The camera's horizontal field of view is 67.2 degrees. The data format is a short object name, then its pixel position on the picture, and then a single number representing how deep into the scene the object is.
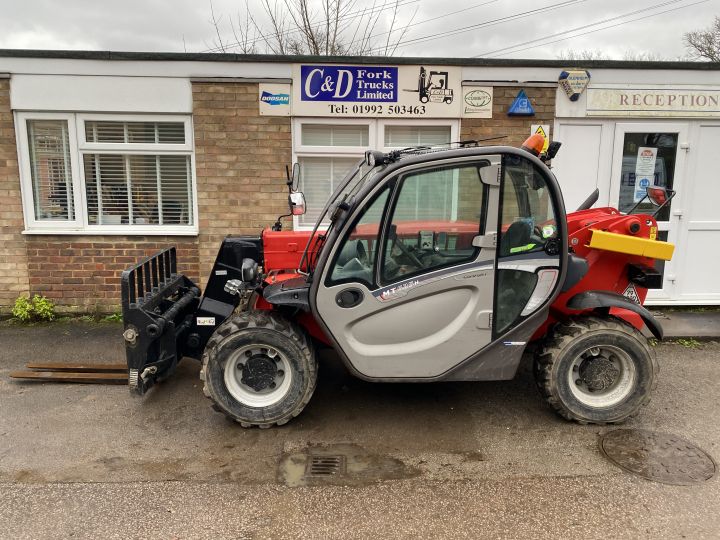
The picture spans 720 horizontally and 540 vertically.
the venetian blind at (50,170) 6.66
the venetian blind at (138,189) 6.75
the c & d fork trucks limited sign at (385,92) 6.46
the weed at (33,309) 6.63
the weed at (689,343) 5.93
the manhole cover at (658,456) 3.37
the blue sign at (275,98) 6.52
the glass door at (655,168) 6.73
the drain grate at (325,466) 3.43
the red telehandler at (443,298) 3.65
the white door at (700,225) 6.80
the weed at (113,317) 6.79
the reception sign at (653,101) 6.58
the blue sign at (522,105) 6.55
